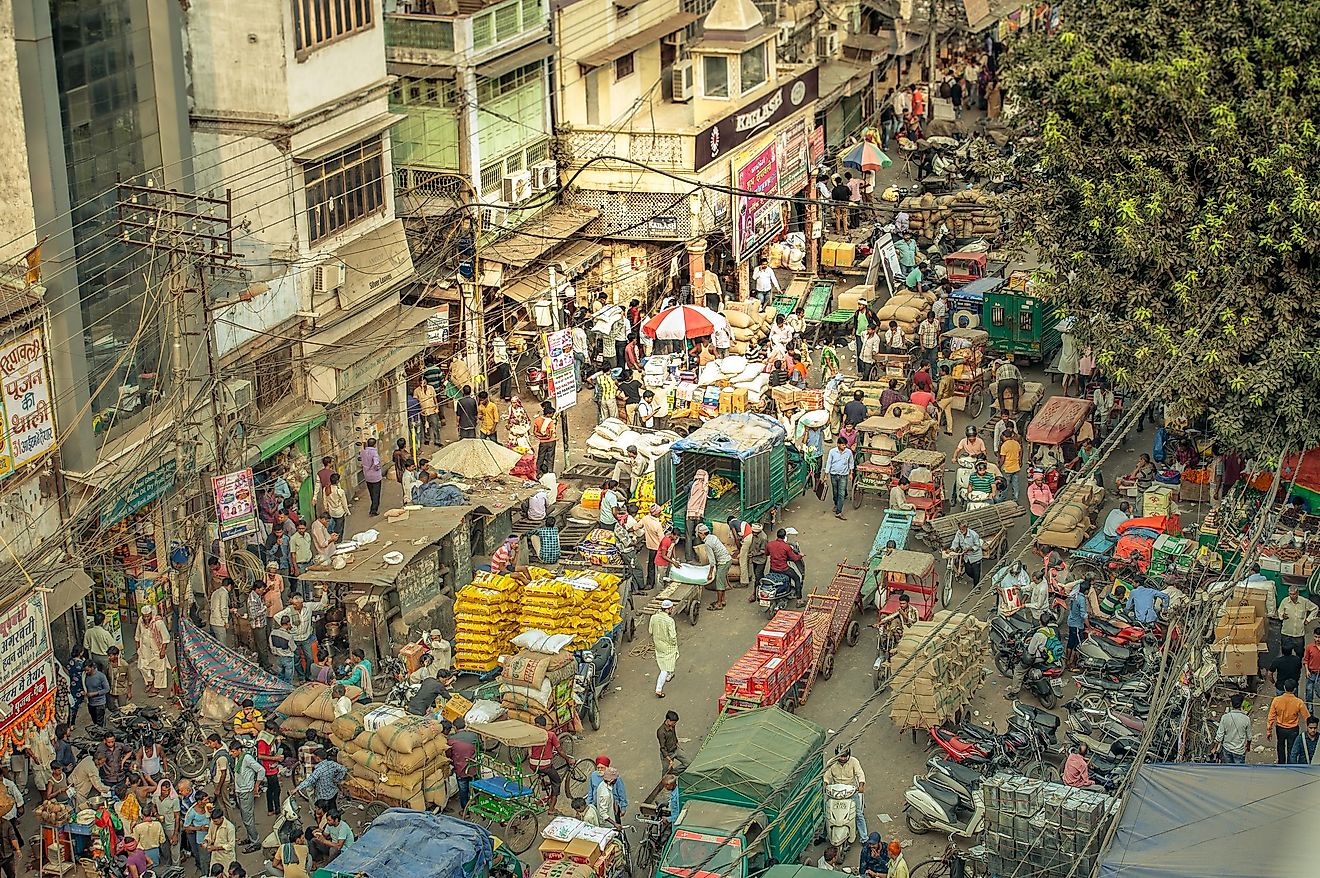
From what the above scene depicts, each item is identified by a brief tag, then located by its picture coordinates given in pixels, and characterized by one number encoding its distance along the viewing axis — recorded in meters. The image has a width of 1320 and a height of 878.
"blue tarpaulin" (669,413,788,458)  31.88
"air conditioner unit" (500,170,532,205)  39.03
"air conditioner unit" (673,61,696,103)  44.16
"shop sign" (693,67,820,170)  40.72
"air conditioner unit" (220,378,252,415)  30.39
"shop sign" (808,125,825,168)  47.25
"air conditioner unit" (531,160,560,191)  39.88
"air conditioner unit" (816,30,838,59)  53.03
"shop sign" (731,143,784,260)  42.00
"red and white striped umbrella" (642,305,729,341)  37.53
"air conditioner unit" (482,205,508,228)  38.28
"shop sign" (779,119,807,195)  44.84
